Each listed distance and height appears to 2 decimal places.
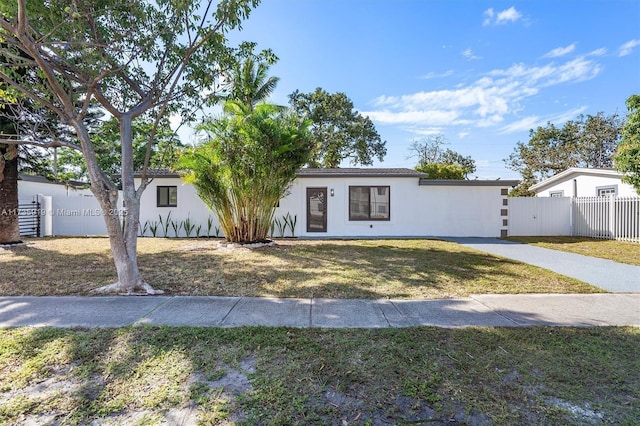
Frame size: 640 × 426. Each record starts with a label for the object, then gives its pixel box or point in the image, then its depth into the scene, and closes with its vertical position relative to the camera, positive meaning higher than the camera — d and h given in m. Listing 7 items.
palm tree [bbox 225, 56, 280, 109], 13.47 +6.34
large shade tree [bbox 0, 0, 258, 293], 4.84 +2.85
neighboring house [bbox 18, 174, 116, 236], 13.79 -0.16
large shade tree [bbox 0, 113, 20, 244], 9.38 +0.53
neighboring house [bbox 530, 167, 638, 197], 14.25 +1.65
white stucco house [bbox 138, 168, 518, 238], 13.39 +0.29
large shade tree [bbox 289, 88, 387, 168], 24.27 +7.19
